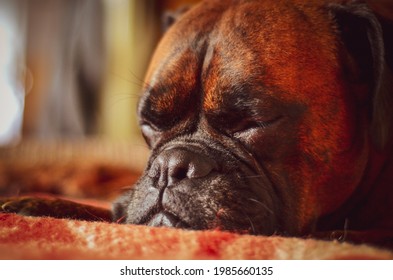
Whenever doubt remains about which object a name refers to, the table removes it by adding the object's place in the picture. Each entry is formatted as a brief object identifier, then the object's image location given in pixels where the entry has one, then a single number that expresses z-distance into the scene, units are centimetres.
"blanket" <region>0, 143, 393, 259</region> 71
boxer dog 77
